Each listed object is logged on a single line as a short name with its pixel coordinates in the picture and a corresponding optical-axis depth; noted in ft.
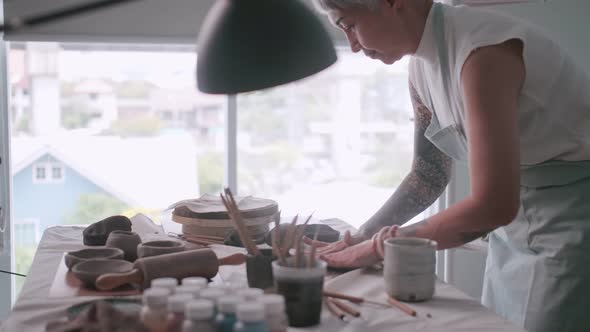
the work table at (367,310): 3.51
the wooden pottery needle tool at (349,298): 3.87
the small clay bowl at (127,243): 4.91
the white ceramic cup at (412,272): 3.93
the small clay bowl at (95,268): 4.21
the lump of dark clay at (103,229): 5.53
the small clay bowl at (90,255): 4.58
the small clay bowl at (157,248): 4.58
